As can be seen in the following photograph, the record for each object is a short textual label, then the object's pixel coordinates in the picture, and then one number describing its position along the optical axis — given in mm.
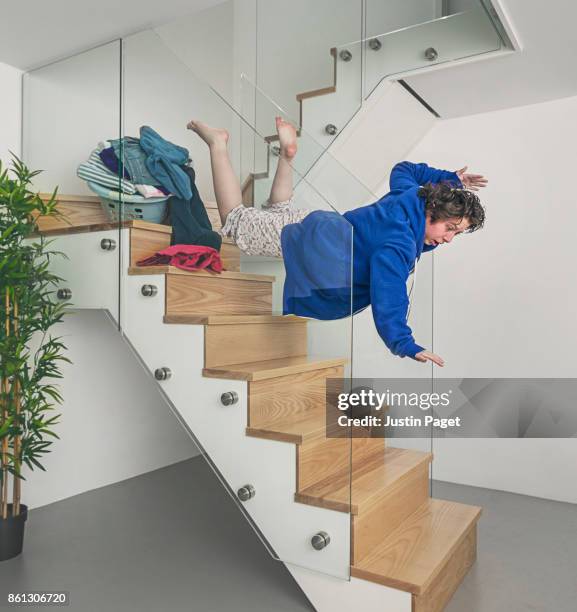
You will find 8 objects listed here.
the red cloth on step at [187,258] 2303
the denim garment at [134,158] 2379
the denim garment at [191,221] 2443
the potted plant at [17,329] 2191
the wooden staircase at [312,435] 1852
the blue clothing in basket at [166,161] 2422
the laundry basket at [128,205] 2371
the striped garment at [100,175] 2379
